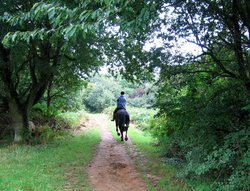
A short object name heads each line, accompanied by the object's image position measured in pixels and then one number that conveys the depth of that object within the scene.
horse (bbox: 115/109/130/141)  18.02
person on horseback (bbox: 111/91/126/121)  18.57
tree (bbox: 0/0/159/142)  12.62
